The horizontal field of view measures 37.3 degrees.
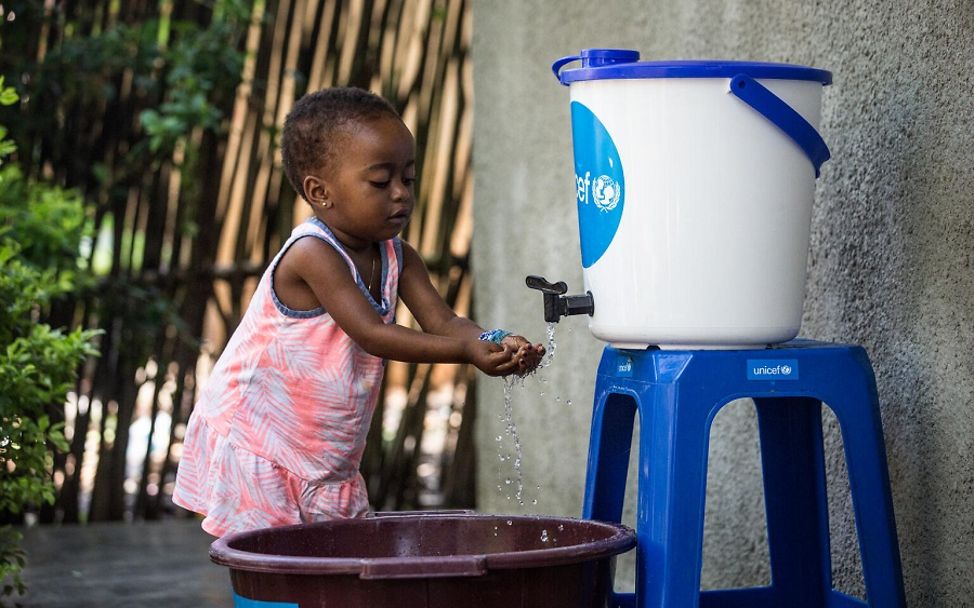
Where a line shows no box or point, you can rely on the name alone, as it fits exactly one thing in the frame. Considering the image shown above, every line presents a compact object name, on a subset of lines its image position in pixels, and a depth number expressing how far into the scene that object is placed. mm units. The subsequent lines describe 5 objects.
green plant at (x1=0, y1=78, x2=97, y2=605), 2979
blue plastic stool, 2395
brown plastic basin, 2105
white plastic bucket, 2404
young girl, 2689
